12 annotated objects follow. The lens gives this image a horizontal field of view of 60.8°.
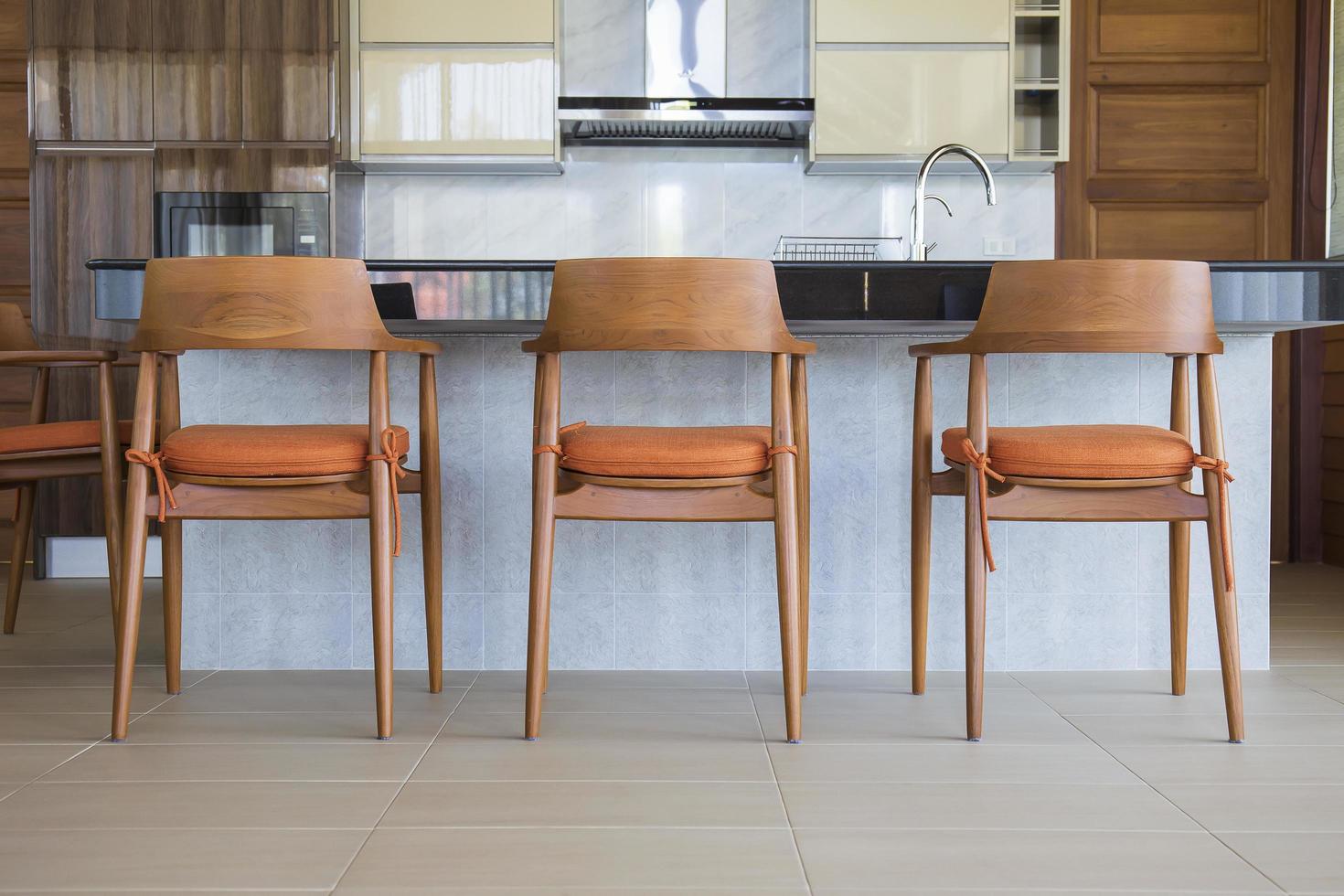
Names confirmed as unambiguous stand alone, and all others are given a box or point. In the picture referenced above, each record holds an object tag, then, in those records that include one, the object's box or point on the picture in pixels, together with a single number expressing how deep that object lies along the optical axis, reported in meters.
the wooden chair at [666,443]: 2.00
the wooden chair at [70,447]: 2.53
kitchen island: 2.59
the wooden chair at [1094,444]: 2.02
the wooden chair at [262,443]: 2.03
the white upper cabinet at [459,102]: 4.20
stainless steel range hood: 4.31
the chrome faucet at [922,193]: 2.78
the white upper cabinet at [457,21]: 4.19
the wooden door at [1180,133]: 4.59
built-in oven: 4.11
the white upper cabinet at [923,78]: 4.20
